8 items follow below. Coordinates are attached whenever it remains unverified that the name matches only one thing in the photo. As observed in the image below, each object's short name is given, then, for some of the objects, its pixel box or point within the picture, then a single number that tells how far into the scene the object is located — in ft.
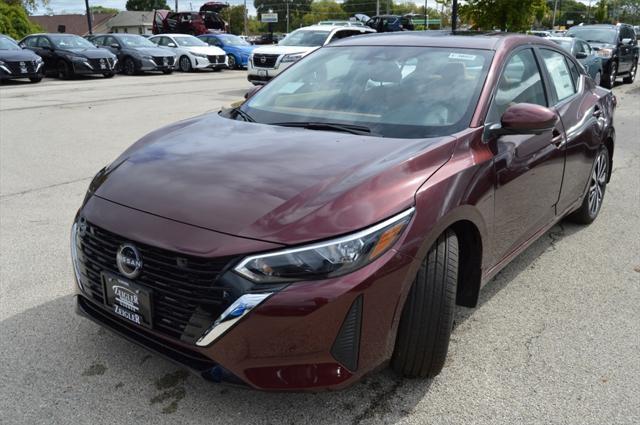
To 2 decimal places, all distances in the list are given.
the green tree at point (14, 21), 110.22
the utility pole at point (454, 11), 45.76
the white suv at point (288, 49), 47.44
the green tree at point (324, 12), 380.06
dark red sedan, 7.22
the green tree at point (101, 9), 438.57
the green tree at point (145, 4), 357.82
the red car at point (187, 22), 108.78
